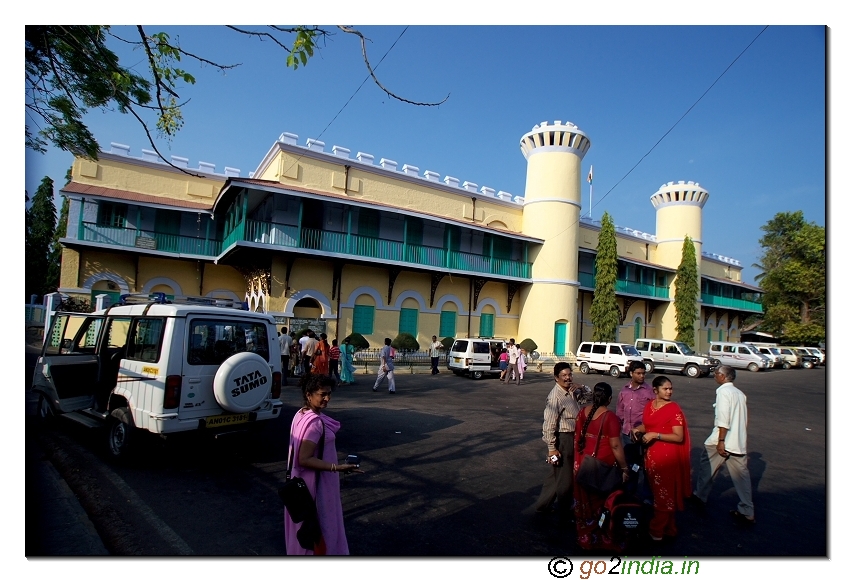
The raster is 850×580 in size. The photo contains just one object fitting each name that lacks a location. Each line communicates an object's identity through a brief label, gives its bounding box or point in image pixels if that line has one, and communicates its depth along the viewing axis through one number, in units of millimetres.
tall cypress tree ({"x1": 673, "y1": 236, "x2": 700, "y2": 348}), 30797
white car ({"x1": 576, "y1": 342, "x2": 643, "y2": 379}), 21047
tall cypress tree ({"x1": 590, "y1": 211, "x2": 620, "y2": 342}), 26375
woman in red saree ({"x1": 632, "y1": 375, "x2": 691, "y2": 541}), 4137
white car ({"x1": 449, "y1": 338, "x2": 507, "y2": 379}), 17586
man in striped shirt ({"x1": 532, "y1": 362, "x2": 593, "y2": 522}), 4484
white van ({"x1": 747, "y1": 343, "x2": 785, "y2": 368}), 26469
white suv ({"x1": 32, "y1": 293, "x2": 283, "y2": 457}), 5355
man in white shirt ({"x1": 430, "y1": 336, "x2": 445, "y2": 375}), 18375
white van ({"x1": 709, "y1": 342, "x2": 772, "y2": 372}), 25375
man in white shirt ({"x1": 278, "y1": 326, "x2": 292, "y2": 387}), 12881
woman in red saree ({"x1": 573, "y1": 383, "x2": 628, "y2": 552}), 3879
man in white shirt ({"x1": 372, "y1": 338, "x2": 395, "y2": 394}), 12297
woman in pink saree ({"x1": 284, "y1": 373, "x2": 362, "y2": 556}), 2994
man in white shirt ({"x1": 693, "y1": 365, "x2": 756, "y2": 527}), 4676
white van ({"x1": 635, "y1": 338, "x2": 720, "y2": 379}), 21812
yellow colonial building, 17000
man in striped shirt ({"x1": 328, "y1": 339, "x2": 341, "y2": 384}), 13156
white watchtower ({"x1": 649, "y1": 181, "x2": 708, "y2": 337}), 32250
